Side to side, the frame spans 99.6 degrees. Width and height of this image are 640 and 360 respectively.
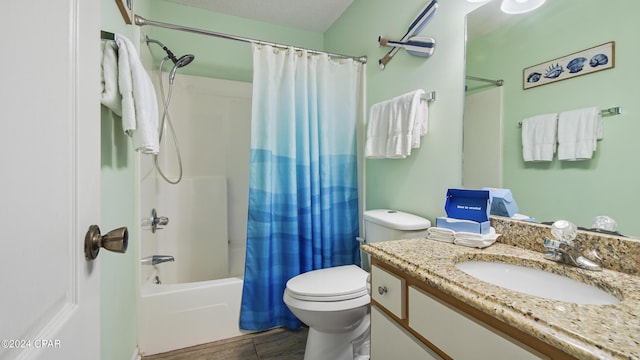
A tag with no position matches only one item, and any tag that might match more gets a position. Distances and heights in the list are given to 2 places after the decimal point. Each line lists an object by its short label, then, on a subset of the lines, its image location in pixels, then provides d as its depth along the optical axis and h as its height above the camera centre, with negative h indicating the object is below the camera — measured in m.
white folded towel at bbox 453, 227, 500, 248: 0.96 -0.21
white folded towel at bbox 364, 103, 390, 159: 1.62 +0.29
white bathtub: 1.55 -0.81
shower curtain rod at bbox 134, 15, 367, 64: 1.46 +0.87
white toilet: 1.25 -0.57
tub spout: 1.63 -0.51
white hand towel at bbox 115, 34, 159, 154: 0.94 +0.29
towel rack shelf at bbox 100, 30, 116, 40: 0.93 +0.50
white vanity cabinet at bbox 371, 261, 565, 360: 0.54 -0.36
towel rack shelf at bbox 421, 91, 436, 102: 1.40 +0.43
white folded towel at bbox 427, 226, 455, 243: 1.01 -0.21
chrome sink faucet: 0.78 -0.20
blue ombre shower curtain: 1.71 +0.03
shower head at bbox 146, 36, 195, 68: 1.79 +0.80
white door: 0.32 +0.00
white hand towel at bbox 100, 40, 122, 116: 0.90 +0.35
